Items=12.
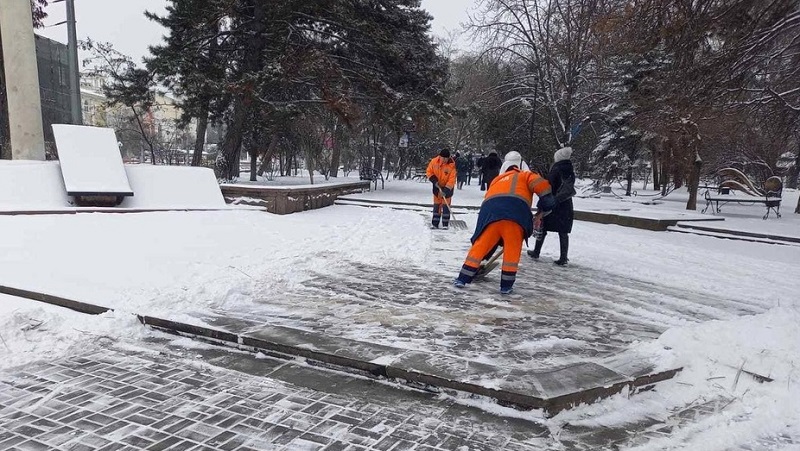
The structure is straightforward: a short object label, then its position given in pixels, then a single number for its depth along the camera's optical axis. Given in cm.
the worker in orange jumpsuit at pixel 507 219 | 573
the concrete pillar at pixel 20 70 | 988
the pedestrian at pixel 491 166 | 1948
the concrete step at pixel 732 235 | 1129
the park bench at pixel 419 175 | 3366
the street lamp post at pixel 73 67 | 1220
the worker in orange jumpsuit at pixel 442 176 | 1054
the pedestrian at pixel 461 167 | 2625
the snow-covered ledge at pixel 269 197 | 1198
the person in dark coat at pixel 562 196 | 750
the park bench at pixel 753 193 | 1581
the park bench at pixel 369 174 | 2246
